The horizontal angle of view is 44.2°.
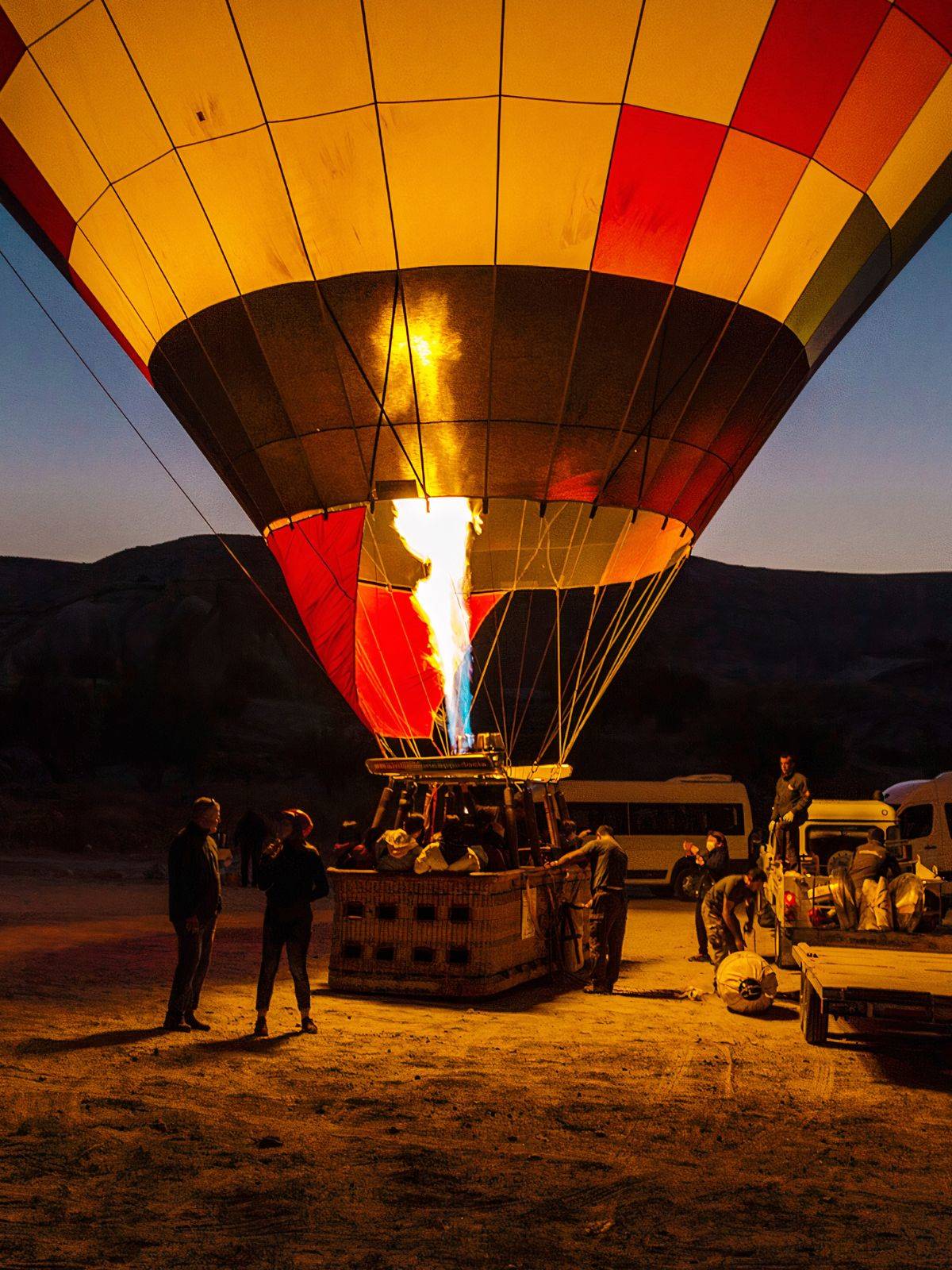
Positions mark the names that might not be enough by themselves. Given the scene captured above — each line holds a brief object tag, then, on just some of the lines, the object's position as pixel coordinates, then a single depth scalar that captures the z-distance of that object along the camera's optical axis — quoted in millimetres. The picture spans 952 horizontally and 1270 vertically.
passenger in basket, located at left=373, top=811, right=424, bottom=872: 8219
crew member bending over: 9477
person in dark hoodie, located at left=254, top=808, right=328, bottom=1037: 6770
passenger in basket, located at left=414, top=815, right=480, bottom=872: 8062
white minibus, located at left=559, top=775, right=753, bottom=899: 20688
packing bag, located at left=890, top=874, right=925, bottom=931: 8586
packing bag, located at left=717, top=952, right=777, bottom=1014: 7809
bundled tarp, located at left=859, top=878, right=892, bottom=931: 8758
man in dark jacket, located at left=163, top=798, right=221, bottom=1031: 6637
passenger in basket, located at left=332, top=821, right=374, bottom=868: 8438
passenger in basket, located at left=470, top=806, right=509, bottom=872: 8391
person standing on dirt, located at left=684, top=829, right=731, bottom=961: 10828
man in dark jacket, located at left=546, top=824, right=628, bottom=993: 8617
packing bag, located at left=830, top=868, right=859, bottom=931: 9086
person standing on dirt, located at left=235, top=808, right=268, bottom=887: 19125
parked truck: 7805
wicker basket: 8000
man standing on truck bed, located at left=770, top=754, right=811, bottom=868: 11523
